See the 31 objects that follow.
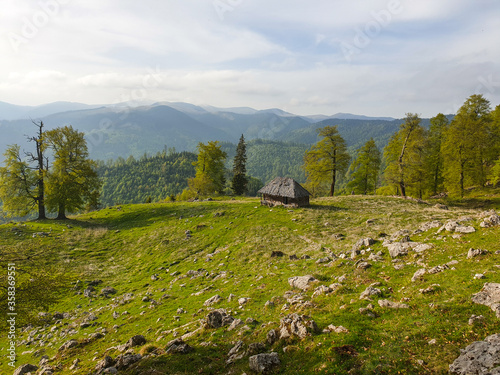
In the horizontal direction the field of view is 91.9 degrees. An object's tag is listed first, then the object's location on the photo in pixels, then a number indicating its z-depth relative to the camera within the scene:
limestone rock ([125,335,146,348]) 13.25
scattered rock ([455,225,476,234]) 16.27
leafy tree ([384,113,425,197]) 40.12
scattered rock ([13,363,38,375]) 12.93
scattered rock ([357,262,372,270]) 16.14
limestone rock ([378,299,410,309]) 10.87
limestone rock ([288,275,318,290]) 15.82
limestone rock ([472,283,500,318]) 9.27
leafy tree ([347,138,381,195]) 56.47
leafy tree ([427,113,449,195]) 49.15
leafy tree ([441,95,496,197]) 38.16
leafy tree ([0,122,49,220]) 41.78
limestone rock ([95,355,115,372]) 11.39
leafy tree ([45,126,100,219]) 44.00
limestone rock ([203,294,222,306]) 16.83
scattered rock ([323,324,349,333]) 10.01
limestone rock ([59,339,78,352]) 14.98
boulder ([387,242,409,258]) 16.69
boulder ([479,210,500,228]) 15.98
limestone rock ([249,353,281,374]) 9.00
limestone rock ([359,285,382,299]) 12.43
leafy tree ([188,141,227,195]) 64.38
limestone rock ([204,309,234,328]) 13.33
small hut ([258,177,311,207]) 40.03
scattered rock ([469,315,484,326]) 8.67
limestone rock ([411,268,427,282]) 12.90
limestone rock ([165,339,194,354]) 11.28
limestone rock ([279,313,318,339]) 10.39
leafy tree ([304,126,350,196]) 49.59
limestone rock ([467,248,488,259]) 13.23
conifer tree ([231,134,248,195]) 74.38
